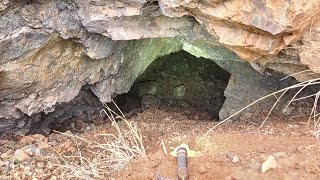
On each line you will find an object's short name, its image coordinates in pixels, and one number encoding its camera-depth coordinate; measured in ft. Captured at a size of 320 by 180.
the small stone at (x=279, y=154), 5.28
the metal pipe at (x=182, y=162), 5.46
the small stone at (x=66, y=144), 7.97
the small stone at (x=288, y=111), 8.47
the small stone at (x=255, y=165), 5.28
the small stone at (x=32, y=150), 7.67
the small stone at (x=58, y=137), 8.58
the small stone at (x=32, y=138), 8.35
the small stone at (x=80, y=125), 10.01
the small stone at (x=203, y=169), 5.51
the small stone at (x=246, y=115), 8.86
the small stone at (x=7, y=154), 7.65
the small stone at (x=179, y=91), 12.04
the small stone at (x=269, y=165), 5.08
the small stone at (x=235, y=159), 5.54
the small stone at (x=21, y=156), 7.47
